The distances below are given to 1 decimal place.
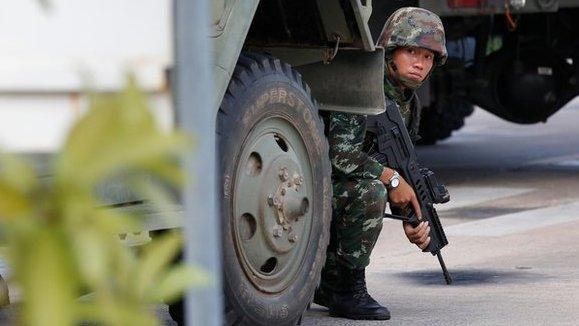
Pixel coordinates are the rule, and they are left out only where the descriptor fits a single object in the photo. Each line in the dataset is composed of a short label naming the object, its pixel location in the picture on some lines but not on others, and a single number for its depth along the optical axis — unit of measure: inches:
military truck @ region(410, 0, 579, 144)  930.1
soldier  468.1
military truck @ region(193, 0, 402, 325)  395.5
